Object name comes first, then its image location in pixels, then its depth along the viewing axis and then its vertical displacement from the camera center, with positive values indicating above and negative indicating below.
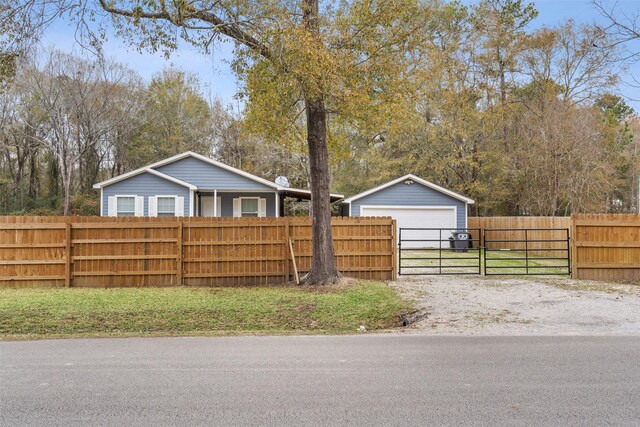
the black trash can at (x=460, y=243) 21.75 -0.86
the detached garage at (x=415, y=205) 23.23 +1.03
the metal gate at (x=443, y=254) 13.72 -1.27
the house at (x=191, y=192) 19.28 +1.51
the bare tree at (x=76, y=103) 29.28 +8.37
